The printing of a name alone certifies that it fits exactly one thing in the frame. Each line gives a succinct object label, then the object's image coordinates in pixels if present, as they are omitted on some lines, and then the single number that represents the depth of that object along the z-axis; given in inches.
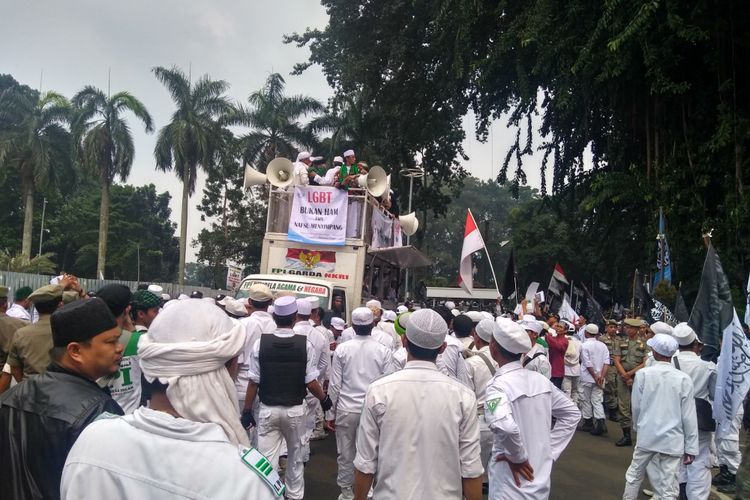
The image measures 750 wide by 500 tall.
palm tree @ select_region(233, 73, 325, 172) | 1448.1
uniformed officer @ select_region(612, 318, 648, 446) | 417.7
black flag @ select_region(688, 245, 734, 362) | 238.7
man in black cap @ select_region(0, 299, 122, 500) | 85.4
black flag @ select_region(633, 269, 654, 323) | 556.6
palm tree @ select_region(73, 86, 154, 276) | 1360.7
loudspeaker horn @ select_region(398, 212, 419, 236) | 811.5
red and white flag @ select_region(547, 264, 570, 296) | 680.9
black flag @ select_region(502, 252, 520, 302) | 651.5
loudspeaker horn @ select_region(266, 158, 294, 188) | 628.4
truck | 523.5
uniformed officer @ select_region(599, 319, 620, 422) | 492.7
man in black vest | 236.8
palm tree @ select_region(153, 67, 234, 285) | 1379.2
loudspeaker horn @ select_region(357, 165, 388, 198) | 634.2
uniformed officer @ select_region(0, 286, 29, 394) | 228.6
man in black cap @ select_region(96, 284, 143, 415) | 170.4
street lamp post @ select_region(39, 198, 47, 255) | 1653.5
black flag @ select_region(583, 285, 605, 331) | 630.5
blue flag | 506.6
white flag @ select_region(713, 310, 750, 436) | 216.2
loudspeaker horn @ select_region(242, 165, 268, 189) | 676.7
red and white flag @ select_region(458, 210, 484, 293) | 585.0
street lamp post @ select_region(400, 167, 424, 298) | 1098.1
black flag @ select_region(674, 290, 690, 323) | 369.4
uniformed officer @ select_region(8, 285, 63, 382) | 175.2
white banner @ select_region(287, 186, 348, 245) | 584.7
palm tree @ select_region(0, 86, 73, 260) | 1435.8
